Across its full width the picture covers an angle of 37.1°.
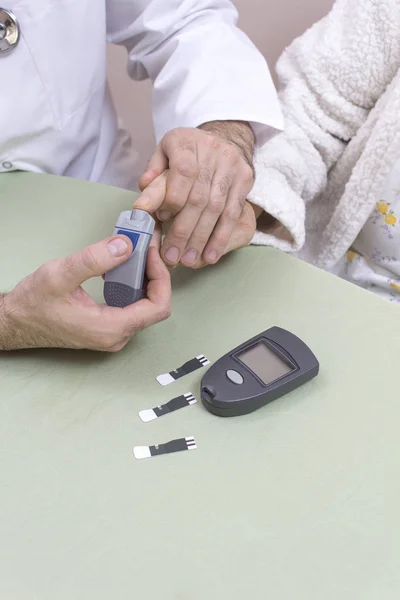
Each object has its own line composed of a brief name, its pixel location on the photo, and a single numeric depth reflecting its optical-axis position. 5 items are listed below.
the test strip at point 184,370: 0.59
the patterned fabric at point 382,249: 0.87
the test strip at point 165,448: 0.52
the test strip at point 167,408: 0.55
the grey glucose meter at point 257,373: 0.54
